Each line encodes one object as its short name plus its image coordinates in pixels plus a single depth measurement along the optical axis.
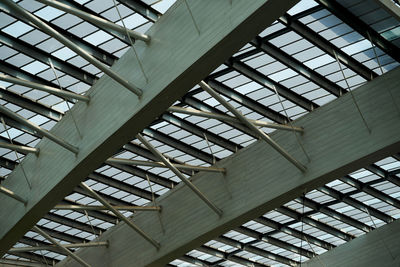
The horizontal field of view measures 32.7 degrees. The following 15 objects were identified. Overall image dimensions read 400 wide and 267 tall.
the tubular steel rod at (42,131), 22.83
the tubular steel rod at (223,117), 24.38
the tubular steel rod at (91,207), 29.98
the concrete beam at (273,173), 25.72
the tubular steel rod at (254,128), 22.86
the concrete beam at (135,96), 19.08
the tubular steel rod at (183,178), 25.16
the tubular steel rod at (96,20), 19.80
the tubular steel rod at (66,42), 19.52
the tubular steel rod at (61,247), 30.35
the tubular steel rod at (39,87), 21.78
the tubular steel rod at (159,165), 27.66
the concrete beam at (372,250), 38.47
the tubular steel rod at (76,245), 32.25
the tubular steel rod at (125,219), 28.03
